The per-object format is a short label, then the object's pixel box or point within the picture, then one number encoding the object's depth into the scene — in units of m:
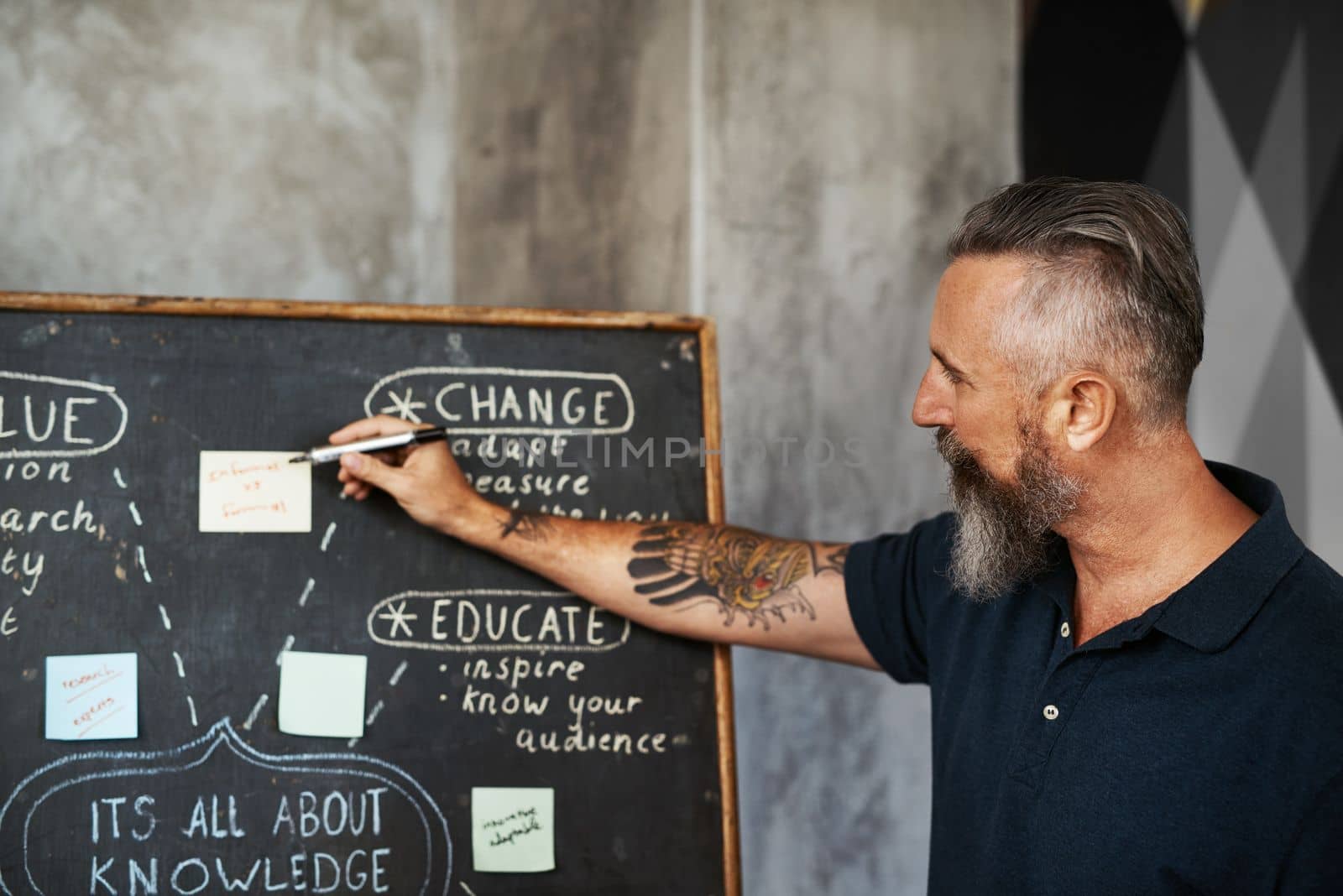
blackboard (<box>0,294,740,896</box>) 1.57
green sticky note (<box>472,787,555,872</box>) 1.66
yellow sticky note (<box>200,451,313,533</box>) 1.64
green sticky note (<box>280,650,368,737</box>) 1.62
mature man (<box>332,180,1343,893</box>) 1.25
